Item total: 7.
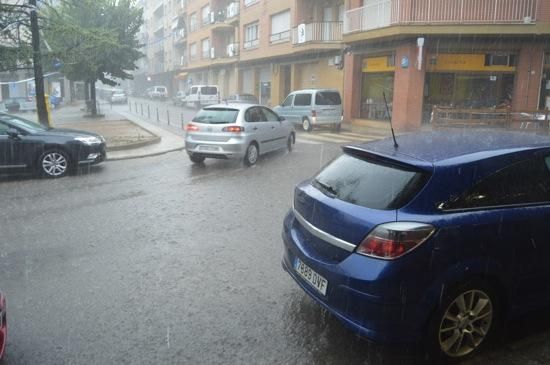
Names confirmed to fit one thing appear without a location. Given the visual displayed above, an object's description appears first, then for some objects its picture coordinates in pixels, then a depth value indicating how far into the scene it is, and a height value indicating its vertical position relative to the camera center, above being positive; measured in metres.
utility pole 14.03 +0.71
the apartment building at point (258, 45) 26.17 +3.47
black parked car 10.19 -1.18
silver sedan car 11.50 -0.90
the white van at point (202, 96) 40.97 -0.13
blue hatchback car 3.12 -0.95
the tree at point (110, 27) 26.86 +3.42
